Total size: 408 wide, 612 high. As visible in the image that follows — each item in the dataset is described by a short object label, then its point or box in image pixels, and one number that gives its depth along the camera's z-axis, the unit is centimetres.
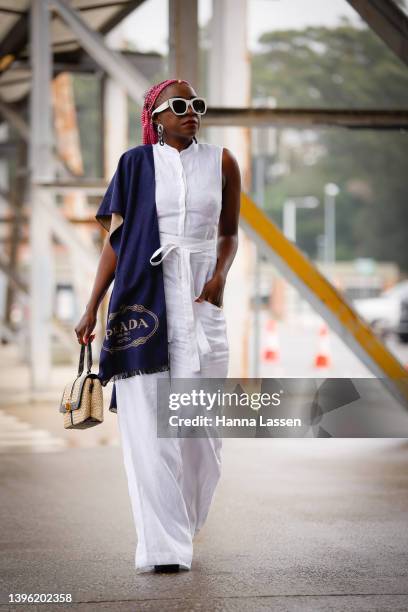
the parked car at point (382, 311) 3403
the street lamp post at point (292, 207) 7131
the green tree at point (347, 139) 7275
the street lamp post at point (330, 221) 7281
